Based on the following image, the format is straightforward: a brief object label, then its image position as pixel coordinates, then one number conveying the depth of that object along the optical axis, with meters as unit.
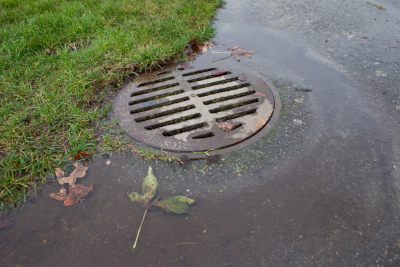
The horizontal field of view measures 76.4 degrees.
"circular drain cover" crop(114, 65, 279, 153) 1.72
